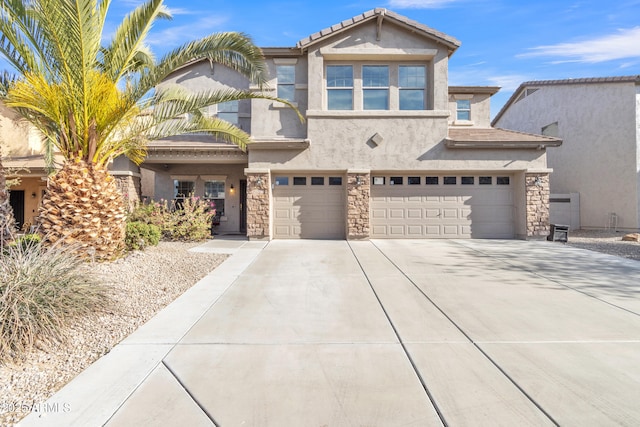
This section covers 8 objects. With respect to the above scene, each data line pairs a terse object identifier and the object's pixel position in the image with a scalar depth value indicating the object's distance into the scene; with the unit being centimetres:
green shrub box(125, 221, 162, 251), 964
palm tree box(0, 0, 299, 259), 696
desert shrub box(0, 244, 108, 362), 383
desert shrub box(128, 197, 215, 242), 1286
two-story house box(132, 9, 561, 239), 1321
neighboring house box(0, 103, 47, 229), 1441
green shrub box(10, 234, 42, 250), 753
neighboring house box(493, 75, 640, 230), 1573
